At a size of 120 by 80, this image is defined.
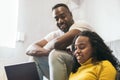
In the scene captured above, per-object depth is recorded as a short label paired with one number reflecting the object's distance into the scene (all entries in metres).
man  1.51
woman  1.31
